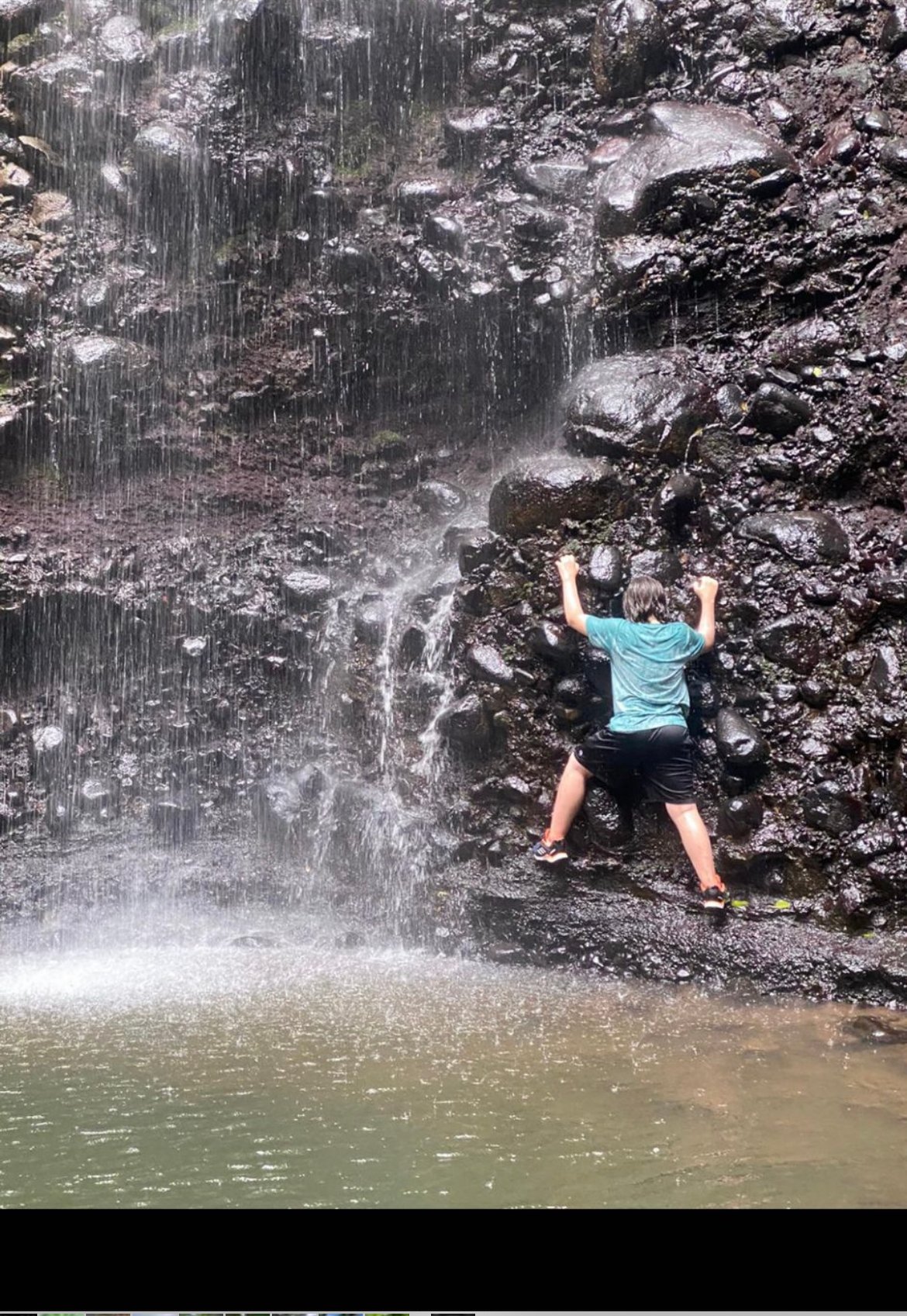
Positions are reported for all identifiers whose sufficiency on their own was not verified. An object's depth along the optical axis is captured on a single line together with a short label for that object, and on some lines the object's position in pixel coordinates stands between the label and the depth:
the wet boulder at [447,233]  8.59
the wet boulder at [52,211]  9.09
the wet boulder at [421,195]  8.82
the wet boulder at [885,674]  5.62
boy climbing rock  5.52
